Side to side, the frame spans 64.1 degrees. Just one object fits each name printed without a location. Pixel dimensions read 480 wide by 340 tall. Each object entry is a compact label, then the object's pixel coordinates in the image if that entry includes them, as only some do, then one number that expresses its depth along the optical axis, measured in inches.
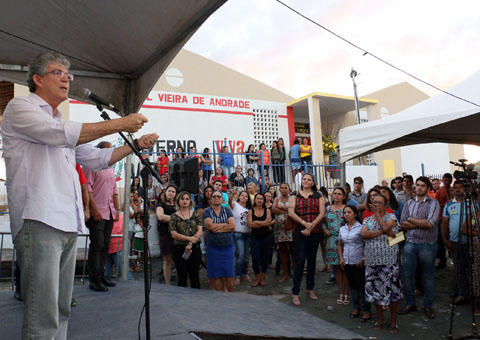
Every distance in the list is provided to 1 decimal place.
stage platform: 116.9
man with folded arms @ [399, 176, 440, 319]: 189.5
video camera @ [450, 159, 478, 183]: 164.5
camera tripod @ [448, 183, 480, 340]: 158.4
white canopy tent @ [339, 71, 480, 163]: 208.2
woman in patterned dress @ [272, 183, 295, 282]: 264.4
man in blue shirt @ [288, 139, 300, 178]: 559.5
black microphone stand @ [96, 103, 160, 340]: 92.5
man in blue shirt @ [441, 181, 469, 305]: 202.7
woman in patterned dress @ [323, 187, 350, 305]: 223.5
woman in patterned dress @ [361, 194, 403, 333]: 176.1
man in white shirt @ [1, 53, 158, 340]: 68.4
